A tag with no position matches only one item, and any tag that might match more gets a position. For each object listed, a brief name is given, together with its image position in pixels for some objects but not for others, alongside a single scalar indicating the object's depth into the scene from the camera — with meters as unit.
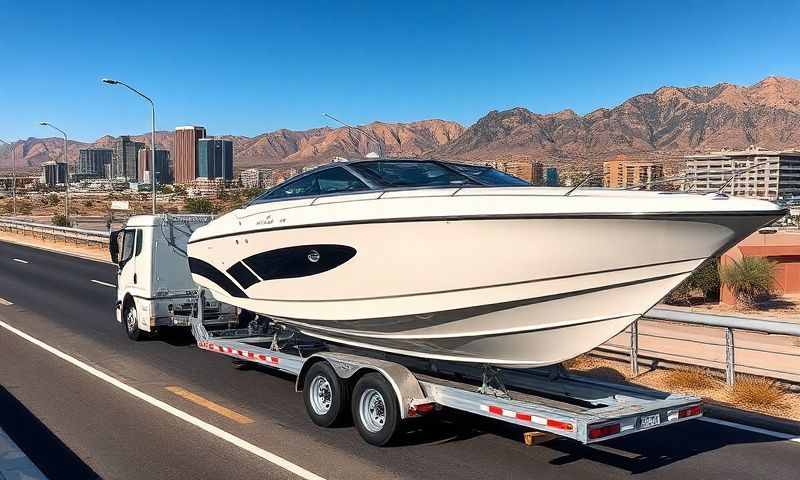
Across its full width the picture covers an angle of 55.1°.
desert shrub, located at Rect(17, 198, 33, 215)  80.51
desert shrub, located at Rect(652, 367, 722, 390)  9.84
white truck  6.50
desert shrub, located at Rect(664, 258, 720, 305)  22.64
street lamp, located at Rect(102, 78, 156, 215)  28.08
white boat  6.14
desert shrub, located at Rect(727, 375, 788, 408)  9.08
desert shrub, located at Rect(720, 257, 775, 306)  21.62
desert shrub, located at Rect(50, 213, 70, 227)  53.33
